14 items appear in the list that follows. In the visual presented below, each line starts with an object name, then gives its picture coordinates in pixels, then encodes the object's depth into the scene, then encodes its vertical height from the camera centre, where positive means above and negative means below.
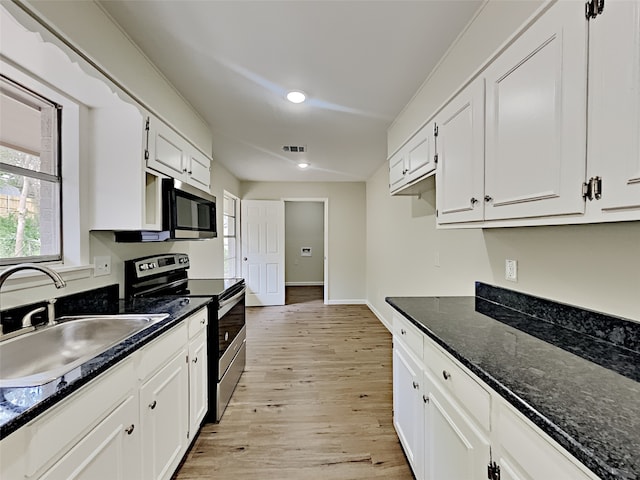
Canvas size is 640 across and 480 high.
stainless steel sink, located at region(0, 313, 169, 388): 1.05 -0.47
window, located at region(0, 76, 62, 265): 1.46 +0.29
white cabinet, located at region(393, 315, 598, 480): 0.76 -0.66
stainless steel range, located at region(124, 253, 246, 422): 2.15 -0.51
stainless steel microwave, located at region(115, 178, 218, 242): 1.99 +0.12
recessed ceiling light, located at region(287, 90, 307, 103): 2.36 +1.08
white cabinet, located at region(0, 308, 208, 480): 0.82 -0.67
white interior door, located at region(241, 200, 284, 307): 5.79 -0.26
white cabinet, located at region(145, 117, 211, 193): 1.96 +0.59
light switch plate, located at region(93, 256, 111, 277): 1.83 -0.20
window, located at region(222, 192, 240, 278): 5.28 +0.00
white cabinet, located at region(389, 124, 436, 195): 2.05 +0.54
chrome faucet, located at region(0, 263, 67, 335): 1.11 -0.15
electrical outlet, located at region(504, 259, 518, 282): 1.70 -0.20
